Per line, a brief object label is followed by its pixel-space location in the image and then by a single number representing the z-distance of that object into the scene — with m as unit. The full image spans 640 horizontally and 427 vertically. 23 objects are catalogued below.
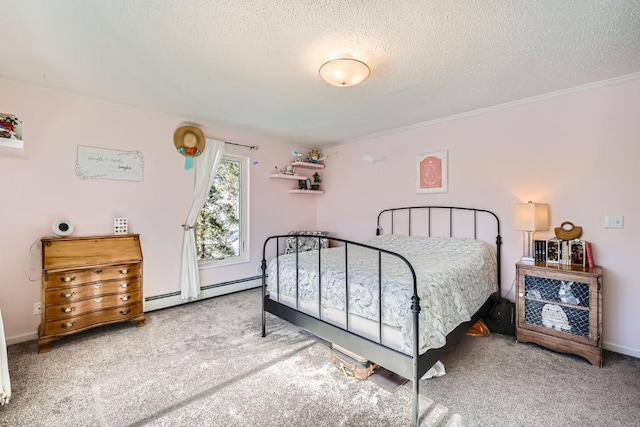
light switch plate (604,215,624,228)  2.49
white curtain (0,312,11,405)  1.70
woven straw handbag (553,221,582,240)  2.65
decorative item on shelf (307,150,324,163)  4.93
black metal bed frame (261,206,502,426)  1.64
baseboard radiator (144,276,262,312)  3.43
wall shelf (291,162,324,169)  4.72
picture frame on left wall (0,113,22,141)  2.43
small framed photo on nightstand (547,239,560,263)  2.65
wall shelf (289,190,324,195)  4.78
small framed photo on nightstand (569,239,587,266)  2.55
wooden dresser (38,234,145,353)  2.50
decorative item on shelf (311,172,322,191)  5.07
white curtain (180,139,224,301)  3.63
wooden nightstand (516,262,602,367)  2.27
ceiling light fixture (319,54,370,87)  2.02
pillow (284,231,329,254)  4.59
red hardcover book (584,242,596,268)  2.51
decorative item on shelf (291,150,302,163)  4.77
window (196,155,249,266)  3.97
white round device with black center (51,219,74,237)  2.73
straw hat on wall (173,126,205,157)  3.56
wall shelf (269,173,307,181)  4.52
